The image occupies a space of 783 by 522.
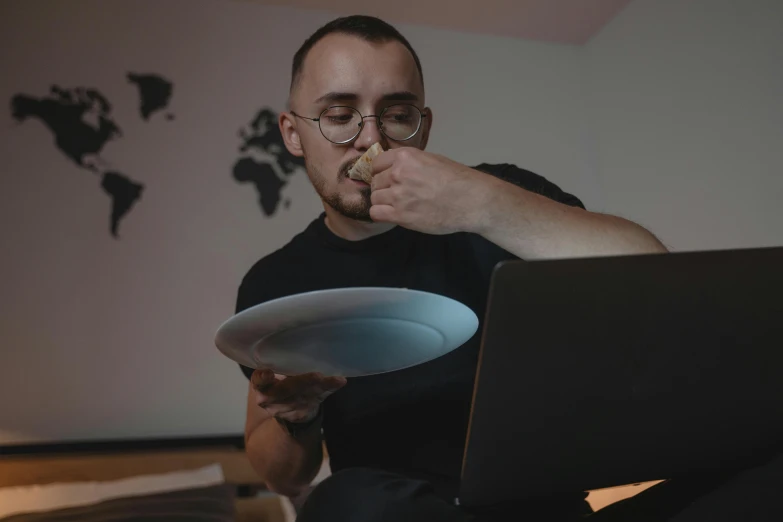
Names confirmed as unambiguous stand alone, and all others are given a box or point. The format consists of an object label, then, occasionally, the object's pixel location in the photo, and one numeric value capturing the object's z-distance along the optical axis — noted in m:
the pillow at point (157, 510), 1.84
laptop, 0.58
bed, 1.91
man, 0.94
